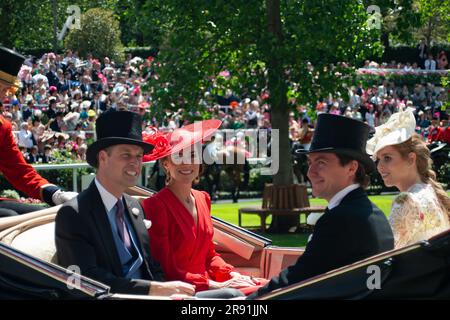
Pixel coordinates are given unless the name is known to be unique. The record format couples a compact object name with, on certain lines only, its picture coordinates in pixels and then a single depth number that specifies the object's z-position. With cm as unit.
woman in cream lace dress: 564
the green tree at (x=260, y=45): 1400
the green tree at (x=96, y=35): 2878
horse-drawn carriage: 433
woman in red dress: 584
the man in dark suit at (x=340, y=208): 464
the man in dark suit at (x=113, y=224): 514
